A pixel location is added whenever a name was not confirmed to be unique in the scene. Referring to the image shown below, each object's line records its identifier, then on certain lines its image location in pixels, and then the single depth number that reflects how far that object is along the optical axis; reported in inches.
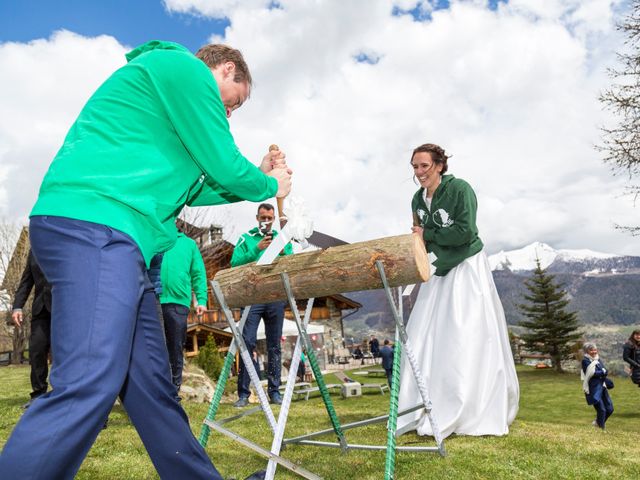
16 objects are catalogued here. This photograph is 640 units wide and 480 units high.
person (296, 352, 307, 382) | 720.3
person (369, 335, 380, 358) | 1615.2
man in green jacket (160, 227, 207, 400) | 223.1
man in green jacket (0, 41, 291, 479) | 56.2
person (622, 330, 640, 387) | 490.1
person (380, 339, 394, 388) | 658.6
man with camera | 242.8
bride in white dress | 163.8
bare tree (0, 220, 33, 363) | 1171.3
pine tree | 1625.2
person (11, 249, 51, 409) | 209.3
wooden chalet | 987.9
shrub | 506.0
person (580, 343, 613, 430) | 360.5
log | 106.9
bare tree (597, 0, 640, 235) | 727.1
